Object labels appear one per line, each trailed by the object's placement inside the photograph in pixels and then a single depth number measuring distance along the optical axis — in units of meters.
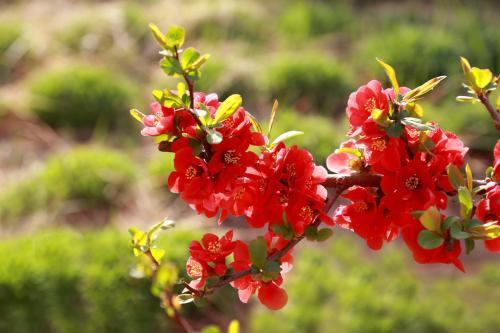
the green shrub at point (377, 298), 2.19
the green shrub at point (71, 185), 2.66
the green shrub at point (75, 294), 2.11
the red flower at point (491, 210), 0.87
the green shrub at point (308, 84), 3.41
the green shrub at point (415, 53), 3.40
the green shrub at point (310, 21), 3.90
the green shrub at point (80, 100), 3.28
